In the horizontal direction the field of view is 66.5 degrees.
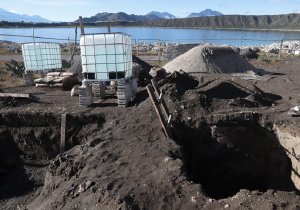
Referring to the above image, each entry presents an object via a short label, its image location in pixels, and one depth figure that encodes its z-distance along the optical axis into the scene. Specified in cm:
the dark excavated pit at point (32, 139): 606
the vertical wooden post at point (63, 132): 599
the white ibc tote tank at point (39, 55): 951
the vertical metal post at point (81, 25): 809
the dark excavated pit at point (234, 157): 574
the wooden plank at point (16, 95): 722
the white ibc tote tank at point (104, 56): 653
